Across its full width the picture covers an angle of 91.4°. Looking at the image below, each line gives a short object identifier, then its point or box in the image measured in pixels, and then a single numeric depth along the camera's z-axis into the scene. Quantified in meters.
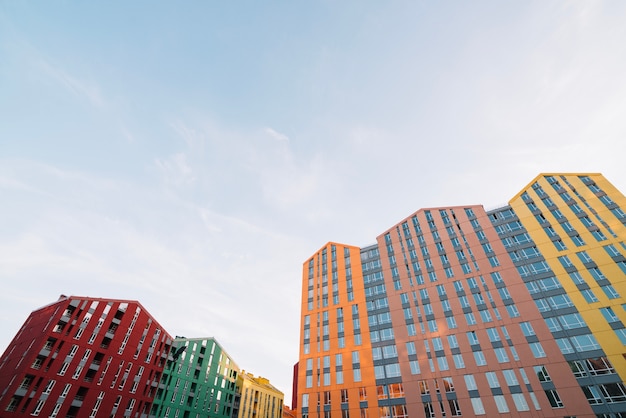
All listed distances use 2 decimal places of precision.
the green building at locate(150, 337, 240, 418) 72.12
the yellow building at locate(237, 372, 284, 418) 90.44
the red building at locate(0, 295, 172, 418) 51.00
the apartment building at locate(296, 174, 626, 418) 40.06
